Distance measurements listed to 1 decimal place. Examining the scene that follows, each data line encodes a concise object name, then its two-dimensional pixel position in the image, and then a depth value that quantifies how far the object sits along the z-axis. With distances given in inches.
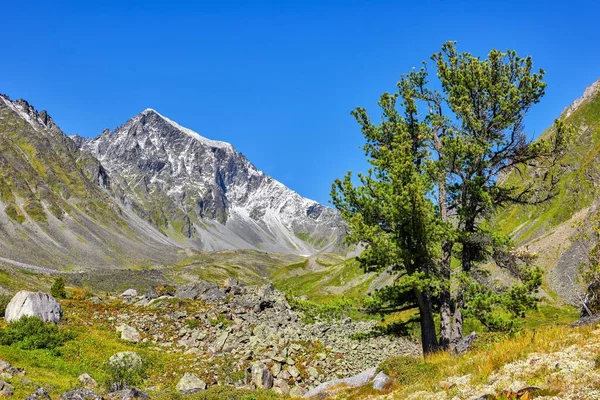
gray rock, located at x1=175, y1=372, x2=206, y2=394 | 1074.7
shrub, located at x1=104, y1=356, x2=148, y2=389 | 966.4
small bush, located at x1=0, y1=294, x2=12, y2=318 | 1526.6
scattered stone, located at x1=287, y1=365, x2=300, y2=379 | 1194.6
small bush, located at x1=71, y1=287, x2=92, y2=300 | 2394.2
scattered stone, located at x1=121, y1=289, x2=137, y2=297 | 2765.3
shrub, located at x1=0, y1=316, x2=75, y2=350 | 1214.3
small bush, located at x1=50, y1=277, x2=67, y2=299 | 2384.0
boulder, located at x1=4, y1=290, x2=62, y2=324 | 1438.2
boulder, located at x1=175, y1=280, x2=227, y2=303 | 2475.1
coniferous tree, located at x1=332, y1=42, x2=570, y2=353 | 734.5
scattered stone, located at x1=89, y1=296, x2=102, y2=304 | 2234.6
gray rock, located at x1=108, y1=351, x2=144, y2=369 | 1016.7
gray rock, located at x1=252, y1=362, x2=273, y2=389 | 1113.4
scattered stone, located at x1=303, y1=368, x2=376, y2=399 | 784.3
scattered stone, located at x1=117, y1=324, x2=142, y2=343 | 1557.6
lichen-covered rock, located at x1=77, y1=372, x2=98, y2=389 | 1009.5
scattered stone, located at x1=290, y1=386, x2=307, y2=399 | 1059.5
